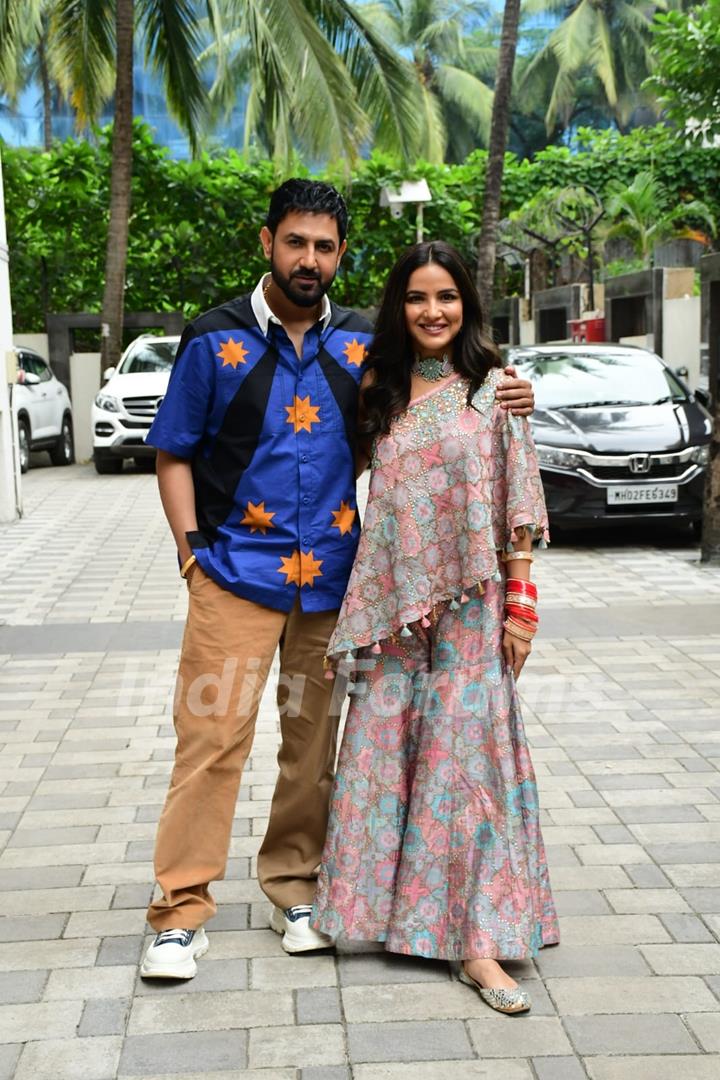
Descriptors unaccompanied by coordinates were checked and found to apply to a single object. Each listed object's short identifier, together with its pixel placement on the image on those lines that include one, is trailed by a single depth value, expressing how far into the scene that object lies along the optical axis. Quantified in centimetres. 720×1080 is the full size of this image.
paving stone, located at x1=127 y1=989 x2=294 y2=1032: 314
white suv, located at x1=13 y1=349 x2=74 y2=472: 1742
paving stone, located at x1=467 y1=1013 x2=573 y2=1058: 300
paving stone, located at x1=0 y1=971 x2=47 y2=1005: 330
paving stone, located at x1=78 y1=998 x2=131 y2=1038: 312
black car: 1037
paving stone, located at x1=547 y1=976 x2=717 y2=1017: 321
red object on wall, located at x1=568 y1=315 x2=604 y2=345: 1900
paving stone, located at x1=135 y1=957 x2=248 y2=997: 333
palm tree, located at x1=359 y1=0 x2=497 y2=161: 4866
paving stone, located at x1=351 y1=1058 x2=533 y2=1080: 290
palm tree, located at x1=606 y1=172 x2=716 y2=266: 2117
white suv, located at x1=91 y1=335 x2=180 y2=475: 1744
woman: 334
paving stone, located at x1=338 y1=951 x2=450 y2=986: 337
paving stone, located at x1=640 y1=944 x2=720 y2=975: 340
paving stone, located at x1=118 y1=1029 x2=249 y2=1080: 294
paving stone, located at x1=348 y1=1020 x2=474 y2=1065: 299
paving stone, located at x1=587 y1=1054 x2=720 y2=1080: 290
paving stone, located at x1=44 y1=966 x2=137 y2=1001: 331
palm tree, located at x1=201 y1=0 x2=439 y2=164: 1736
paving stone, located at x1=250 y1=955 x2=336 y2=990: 336
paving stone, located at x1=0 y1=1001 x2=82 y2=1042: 311
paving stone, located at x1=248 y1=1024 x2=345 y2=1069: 297
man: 342
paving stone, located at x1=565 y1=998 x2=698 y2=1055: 301
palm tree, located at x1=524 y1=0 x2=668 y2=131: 4731
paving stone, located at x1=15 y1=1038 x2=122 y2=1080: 293
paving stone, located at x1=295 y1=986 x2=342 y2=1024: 316
